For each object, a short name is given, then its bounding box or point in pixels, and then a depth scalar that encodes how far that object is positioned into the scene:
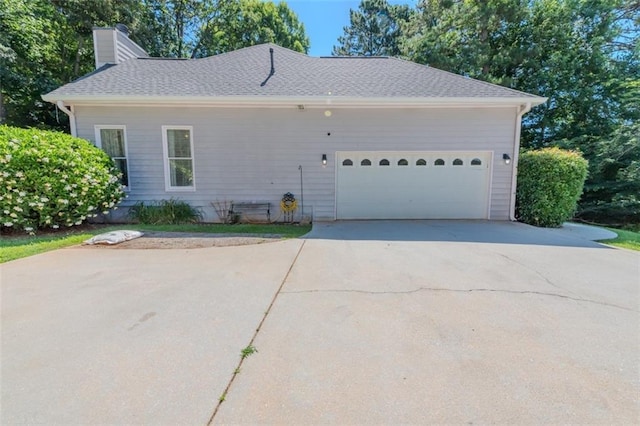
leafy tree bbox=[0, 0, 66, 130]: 11.29
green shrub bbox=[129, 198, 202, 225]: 7.73
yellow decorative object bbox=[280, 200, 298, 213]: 8.17
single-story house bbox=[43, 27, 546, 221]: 7.71
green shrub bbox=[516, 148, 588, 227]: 7.32
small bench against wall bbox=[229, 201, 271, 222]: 8.25
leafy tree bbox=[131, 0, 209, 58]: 16.64
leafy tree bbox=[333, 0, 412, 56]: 25.16
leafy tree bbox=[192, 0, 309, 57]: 20.06
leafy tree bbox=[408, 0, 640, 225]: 11.55
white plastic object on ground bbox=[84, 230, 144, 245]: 5.57
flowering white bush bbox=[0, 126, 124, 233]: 5.59
